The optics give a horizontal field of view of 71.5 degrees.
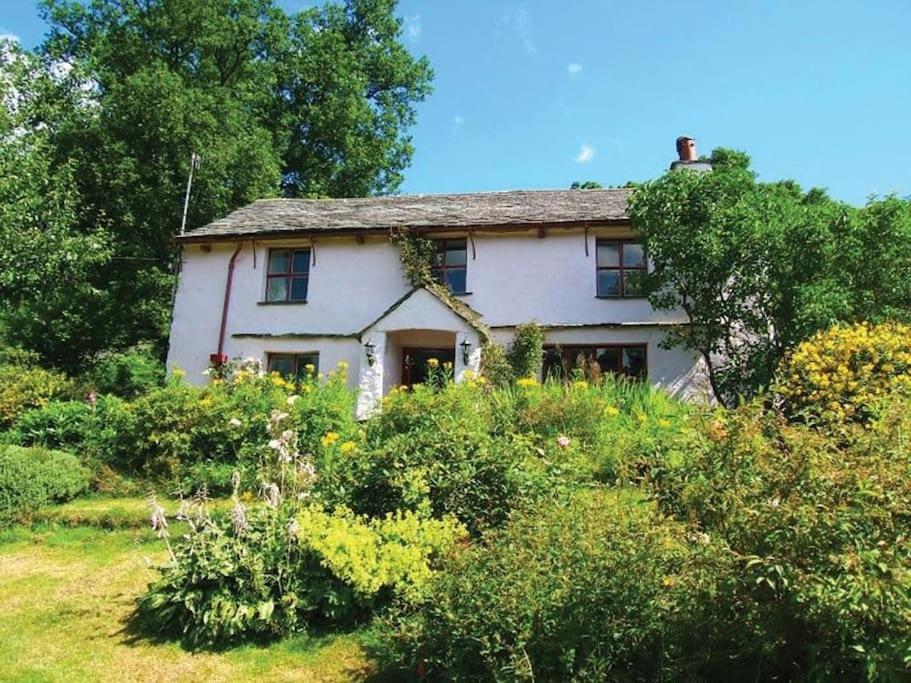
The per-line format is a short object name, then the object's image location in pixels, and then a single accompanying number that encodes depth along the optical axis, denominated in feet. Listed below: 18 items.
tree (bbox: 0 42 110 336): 43.57
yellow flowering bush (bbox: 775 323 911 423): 30.39
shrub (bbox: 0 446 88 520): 26.89
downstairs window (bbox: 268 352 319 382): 54.95
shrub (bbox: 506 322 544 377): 49.47
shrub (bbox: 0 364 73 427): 44.32
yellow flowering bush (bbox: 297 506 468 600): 15.40
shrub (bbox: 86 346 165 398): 55.57
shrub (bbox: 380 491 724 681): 11.11
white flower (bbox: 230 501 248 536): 16.69
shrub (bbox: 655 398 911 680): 8.62
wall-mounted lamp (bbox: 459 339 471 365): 48.56
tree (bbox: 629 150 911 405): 38.73
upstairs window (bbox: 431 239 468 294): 55.01
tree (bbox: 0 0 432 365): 75.56
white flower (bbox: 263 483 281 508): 18.04
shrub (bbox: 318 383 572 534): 18.02
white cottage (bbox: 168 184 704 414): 50.39
